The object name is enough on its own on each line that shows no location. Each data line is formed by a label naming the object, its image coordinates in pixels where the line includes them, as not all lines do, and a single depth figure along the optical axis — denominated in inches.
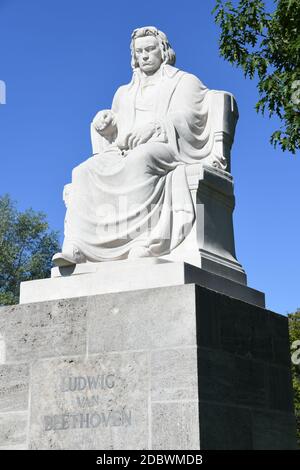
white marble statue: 313.7
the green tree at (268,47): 468.4
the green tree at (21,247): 1239.5
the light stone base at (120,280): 289.9
